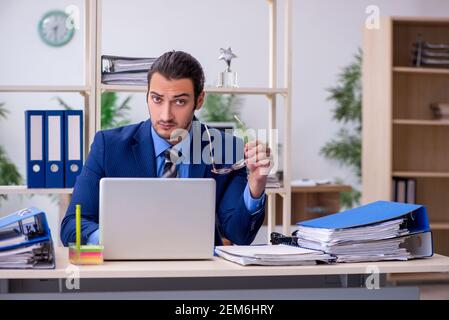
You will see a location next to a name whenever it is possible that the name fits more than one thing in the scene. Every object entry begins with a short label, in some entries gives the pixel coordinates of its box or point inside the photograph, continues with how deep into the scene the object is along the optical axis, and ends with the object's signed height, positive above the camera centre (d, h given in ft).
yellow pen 6.39 -0.67
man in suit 8.85 +0.02
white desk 6.04 -1.01
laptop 6.39 -0.56
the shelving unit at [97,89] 11.75 +0.92
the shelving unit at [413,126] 19.07 +0.56
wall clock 22.03 +3.39
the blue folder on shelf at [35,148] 11.40 +0.02
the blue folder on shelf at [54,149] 11.53 +0.01
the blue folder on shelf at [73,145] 11.62 +0.07
